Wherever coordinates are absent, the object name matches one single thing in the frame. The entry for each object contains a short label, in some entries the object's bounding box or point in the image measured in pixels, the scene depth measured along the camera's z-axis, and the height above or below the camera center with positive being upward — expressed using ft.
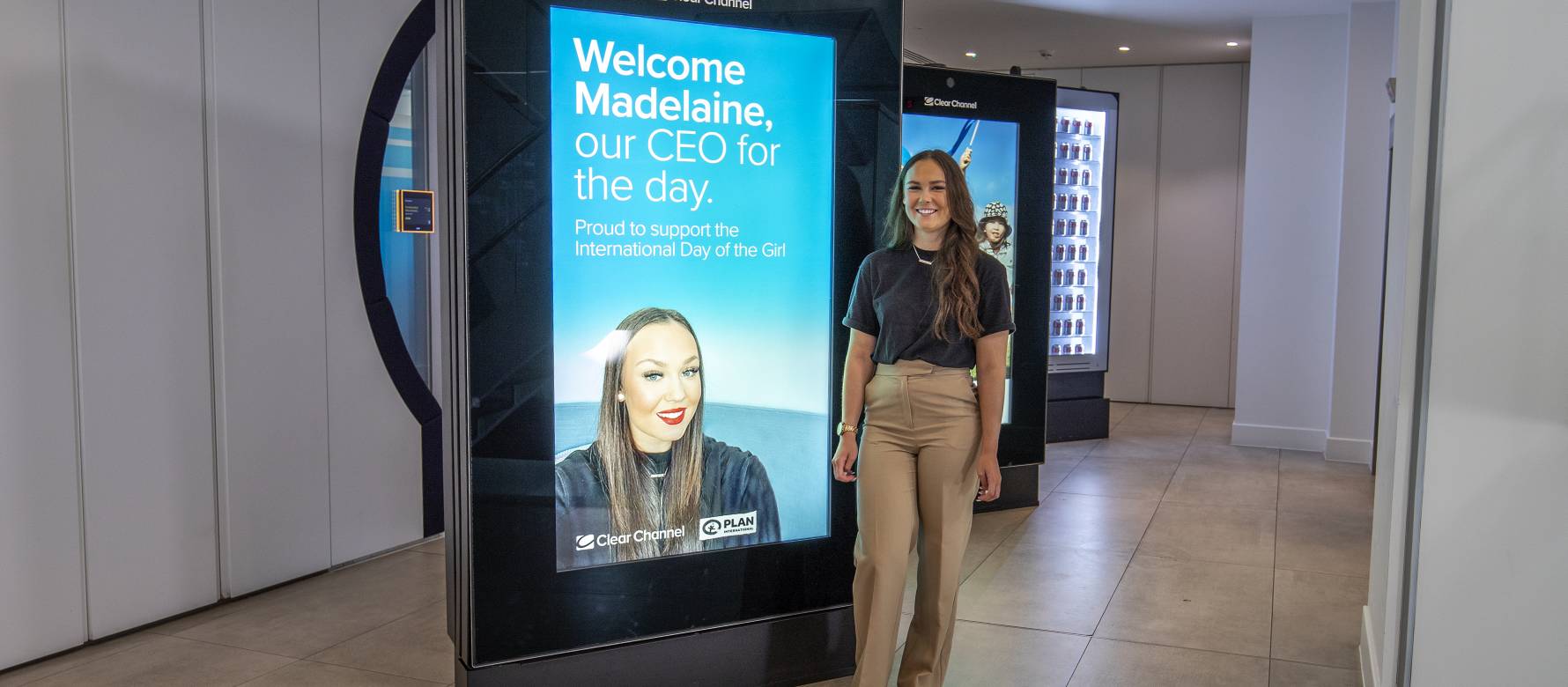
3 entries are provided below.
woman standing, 10.17 -1.27
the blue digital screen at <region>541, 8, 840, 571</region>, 10.19 -0.23
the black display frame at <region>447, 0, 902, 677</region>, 9.73 -1.31
